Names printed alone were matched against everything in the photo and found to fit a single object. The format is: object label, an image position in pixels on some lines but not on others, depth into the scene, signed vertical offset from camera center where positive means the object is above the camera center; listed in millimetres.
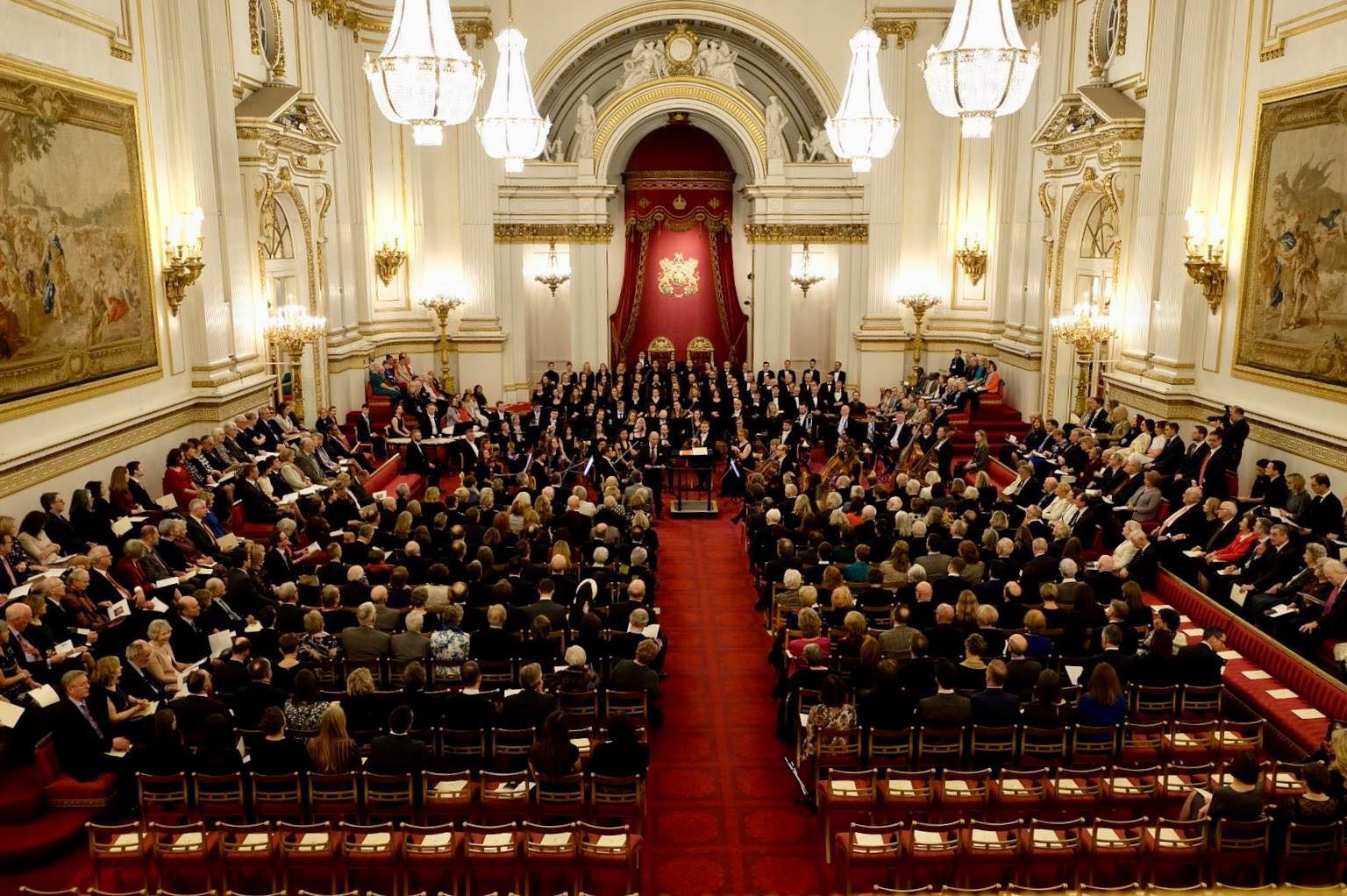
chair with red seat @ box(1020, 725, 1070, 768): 7547 -3290
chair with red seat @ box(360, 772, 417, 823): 6848 -3313
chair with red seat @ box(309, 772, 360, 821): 6820 -3294
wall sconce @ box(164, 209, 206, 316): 14266 +323
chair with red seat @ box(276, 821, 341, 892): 6348 -3386
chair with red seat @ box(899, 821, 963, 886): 6305 -3401
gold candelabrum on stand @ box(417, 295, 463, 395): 23625 -720
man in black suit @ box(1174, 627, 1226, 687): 8352 -2972
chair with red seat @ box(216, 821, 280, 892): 6301 -3382
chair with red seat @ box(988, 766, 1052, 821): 6926 -3325
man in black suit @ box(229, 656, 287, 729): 7555 -2982
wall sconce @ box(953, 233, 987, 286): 23192 +468
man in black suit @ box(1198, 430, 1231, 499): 13008 -2284
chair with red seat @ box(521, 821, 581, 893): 6355 -3432
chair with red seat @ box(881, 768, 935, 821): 7004 -3379
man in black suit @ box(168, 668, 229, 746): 7312 -2967
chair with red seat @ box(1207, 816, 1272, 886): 6188 -3258
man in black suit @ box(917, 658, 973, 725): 7594 -3041
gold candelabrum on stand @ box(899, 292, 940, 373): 23922 -599
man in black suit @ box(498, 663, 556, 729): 7645 -3058
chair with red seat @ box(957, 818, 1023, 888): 6301 -3399
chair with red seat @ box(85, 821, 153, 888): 6238 -3351
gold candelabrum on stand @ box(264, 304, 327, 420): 17109 -831
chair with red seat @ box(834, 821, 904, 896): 6348 -3422
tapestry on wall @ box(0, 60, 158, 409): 11102 +443
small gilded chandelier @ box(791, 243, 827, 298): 25438 +106
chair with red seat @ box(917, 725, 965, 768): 7602 -3313
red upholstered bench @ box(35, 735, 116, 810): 7285 -3497
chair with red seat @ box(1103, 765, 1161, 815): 6898 -3305
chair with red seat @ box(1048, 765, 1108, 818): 6914 -3312
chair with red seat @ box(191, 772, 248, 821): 6781 -3290
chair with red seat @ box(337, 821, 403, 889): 6352 -3396
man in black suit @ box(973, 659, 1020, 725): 7602 -3026
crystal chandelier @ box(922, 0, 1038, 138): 8445 +1732
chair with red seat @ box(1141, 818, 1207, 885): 6234 -3302
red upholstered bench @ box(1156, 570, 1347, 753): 8383 -3364
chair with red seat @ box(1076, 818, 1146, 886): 6254 -3324
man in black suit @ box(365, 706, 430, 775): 6918 -3080
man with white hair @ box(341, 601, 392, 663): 8930 -3035
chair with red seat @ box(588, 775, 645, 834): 6961 -3366
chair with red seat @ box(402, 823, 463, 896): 6352 -3411
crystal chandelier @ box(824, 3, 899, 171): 11508 +1812
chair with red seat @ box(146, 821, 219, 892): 6305 -3378
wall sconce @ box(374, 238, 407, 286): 22797 +400
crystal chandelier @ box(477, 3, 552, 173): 11930 +1853
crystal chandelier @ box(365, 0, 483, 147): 8953 +1775
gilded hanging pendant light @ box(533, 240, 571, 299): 25234 +130
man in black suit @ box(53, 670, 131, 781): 7238 -3097
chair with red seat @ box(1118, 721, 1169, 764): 7656 -3333
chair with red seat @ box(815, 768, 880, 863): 7023 -3400
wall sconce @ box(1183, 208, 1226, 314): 14266 +307
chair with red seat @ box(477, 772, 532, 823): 6973 -3379
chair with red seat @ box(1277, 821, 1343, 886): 6121 -3283
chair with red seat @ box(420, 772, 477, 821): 6957 -3364
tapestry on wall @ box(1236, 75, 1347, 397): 12008 +375
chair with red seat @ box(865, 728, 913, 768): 7504 -3312
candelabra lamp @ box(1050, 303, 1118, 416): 17422 -799
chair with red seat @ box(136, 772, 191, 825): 6742 -3289
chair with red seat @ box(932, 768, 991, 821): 6984 -3367
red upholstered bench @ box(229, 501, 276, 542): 13344 -3124
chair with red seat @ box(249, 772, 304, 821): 6805 -3295
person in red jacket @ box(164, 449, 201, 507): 13000 -2520
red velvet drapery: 27406 +765
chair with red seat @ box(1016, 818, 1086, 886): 6293 -3381
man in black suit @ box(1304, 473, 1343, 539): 10930 -2362
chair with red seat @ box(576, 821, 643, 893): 6367 -3407
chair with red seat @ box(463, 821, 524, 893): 6348 -3416
